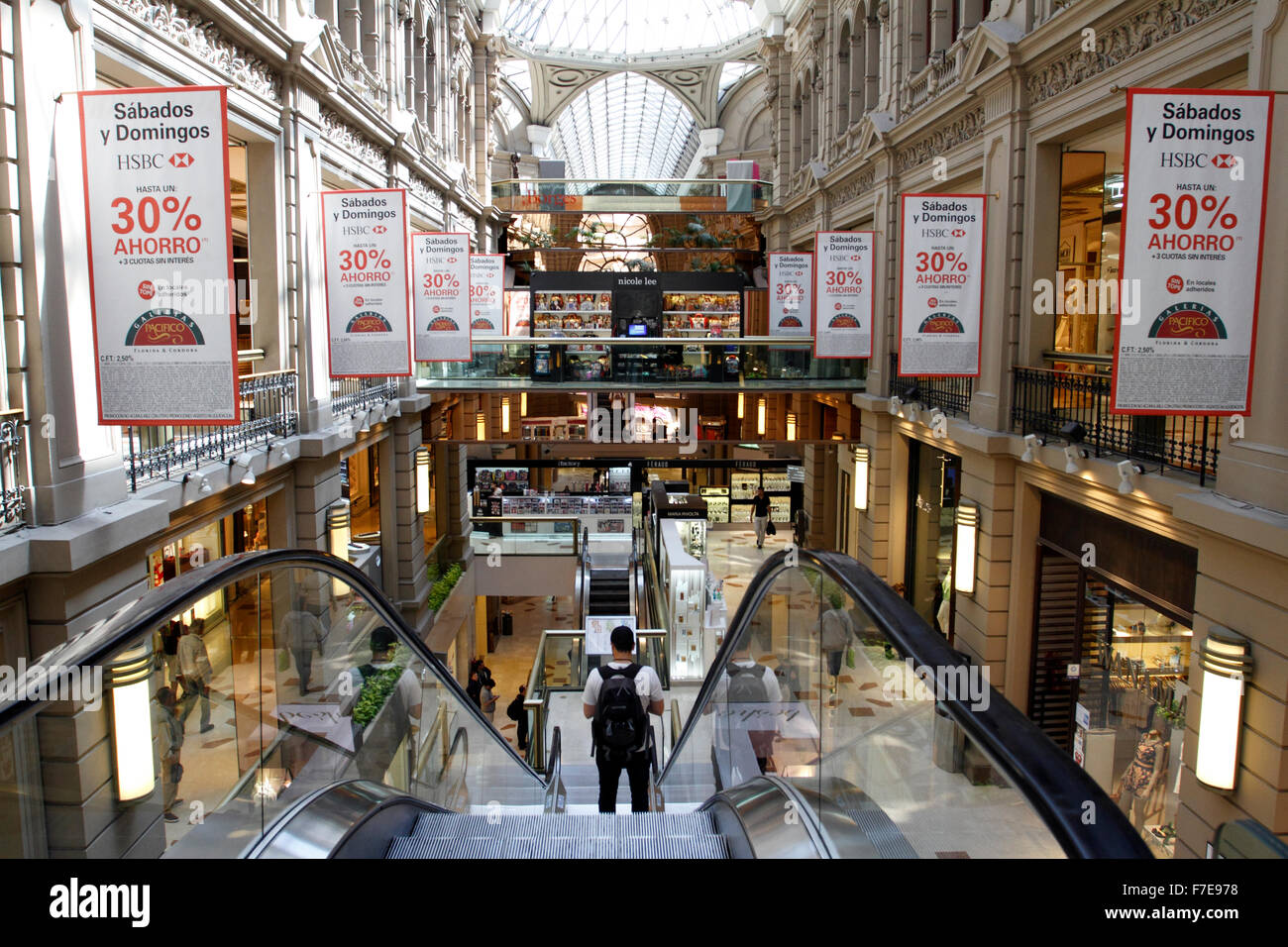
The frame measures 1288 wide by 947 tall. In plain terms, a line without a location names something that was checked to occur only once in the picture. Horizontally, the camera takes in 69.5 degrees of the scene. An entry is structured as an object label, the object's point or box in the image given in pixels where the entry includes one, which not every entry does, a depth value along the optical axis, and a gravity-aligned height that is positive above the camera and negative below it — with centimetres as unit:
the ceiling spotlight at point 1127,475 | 786 -97
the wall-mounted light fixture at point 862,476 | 1700 -212
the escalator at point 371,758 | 250 -157
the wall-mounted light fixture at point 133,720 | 324 -136
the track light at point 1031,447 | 978 -90
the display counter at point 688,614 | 1316 -360
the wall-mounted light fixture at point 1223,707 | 620 -232
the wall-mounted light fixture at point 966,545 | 1141 -225
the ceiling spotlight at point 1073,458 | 884 -92
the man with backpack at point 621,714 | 616 -237
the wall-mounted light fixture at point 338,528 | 1240 -224
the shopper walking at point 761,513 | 2202 -363
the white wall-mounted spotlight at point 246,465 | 910 -102
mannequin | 793 -358
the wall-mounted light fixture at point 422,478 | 1816 -231
